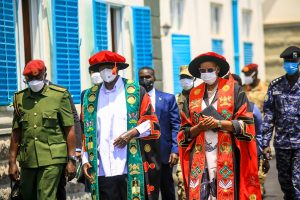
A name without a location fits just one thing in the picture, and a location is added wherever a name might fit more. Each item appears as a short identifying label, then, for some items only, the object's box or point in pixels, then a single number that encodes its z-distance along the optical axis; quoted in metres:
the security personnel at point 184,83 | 13.04
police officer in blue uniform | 11.29
